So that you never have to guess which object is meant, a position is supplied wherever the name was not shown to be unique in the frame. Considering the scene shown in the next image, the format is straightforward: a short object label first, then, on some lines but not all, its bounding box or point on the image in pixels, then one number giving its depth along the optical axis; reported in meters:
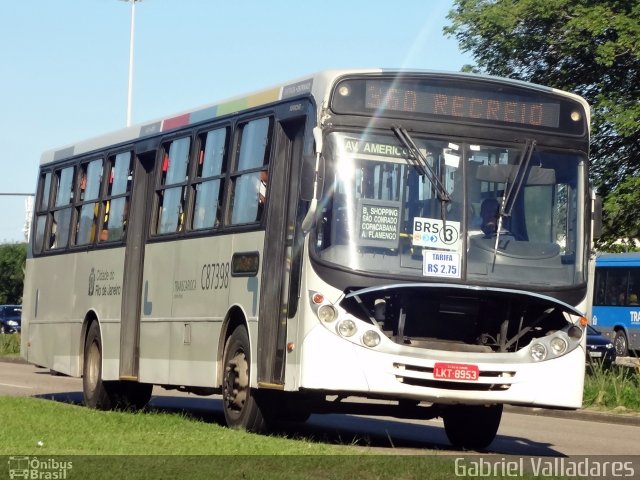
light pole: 56.03
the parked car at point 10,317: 72.79
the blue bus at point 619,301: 48.44
